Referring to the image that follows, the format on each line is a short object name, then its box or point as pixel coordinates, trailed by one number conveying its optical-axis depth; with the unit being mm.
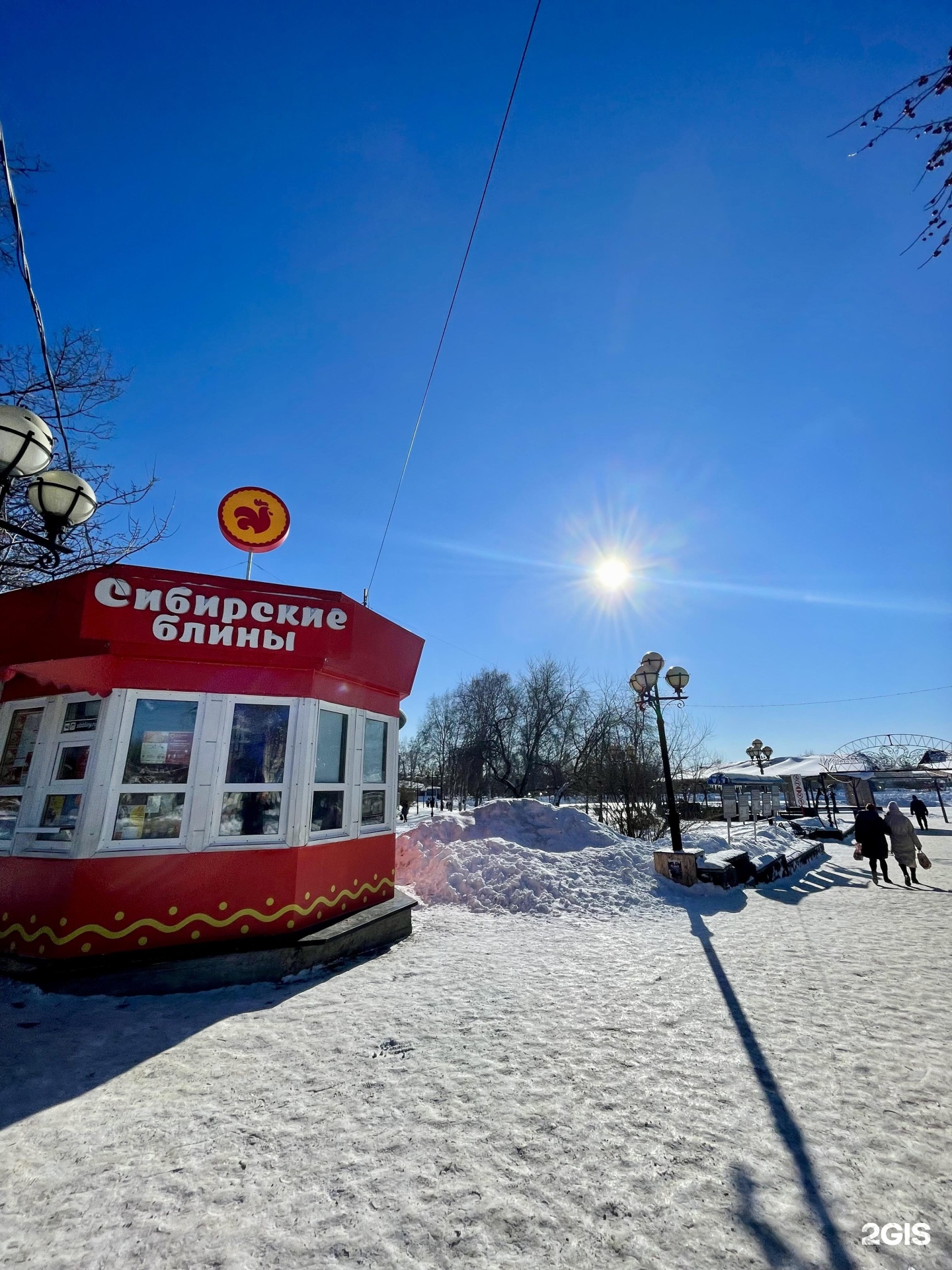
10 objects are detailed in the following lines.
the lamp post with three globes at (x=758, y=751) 28656
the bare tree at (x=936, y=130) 3141
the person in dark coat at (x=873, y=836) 12969
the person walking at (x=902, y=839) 12211
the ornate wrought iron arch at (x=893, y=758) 52375
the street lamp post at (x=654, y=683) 11891
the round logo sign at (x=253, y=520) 7945
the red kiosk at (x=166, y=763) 5688
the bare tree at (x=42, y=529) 7910
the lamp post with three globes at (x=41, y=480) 4109
